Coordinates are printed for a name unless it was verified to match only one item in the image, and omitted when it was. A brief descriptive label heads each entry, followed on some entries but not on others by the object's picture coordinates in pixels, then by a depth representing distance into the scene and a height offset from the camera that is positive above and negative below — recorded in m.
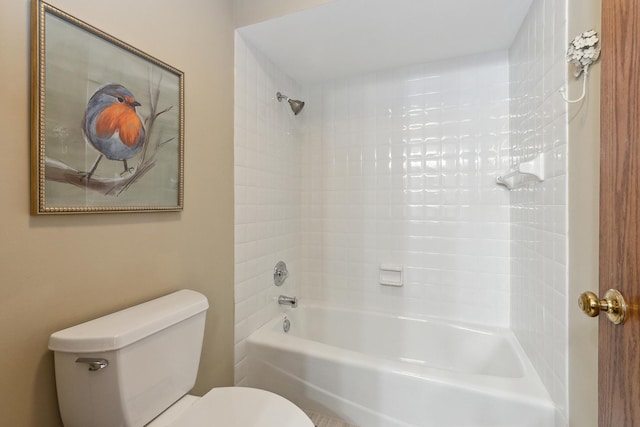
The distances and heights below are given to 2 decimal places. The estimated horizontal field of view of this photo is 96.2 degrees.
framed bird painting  0.79 +0.30
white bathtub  1.18 -0.80
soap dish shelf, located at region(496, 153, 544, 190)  1.20 +0.19
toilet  0.81 -0.51
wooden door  0.57 +0.02
